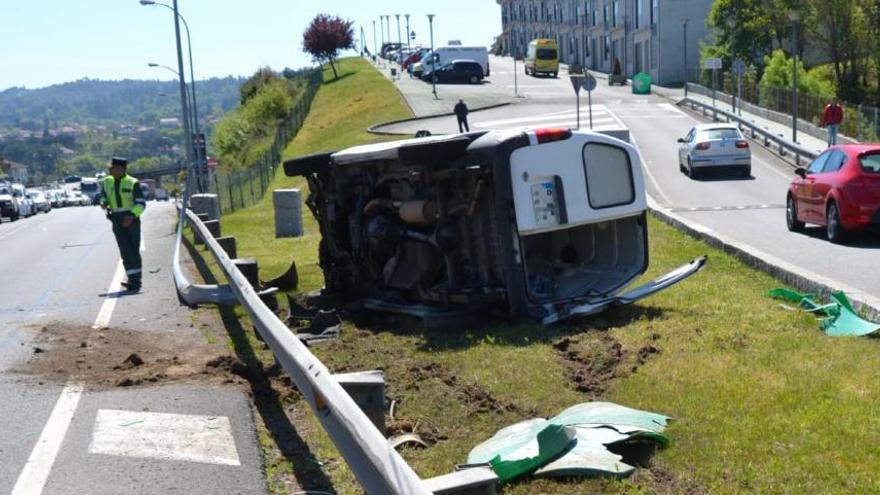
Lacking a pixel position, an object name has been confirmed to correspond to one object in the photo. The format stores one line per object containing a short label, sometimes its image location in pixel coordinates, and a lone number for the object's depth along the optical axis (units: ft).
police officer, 50.52
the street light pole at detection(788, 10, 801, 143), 122.90
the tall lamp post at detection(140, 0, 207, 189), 132.77
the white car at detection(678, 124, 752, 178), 106.01
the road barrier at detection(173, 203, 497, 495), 13.17
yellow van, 281.74
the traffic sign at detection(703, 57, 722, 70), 168.39
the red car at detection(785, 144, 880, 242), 56.08
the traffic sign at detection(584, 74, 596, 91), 126.52
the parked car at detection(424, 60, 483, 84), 264.83
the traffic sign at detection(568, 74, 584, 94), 119.03
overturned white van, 32.22
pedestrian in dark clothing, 131.24
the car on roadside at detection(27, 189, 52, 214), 201.75
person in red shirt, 112.47
